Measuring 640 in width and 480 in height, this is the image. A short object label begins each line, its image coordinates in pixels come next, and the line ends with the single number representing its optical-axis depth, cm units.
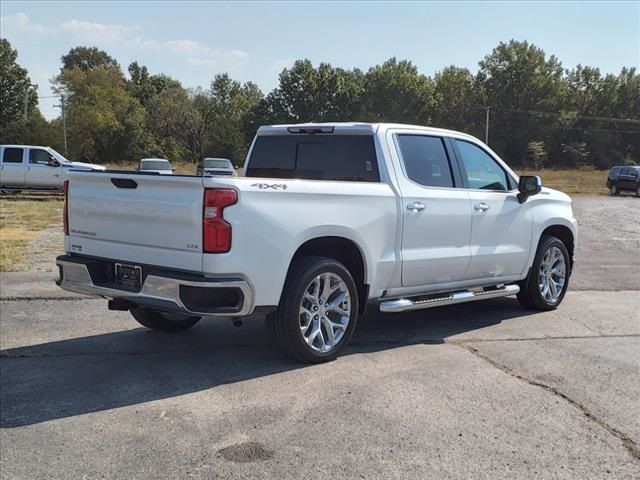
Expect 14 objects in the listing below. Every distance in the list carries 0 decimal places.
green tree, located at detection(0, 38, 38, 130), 6869
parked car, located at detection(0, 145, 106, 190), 2450
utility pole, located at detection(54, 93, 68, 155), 6141
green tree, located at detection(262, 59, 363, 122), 9819
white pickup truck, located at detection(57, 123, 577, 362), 465
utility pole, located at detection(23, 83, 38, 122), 6619
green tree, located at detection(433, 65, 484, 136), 10206
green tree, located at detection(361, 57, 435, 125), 9819
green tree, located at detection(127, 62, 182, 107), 10075
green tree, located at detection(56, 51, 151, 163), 7225
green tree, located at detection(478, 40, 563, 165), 10033
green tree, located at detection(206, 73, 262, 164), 8181
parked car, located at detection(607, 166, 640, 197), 3794
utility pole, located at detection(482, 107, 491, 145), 8988
